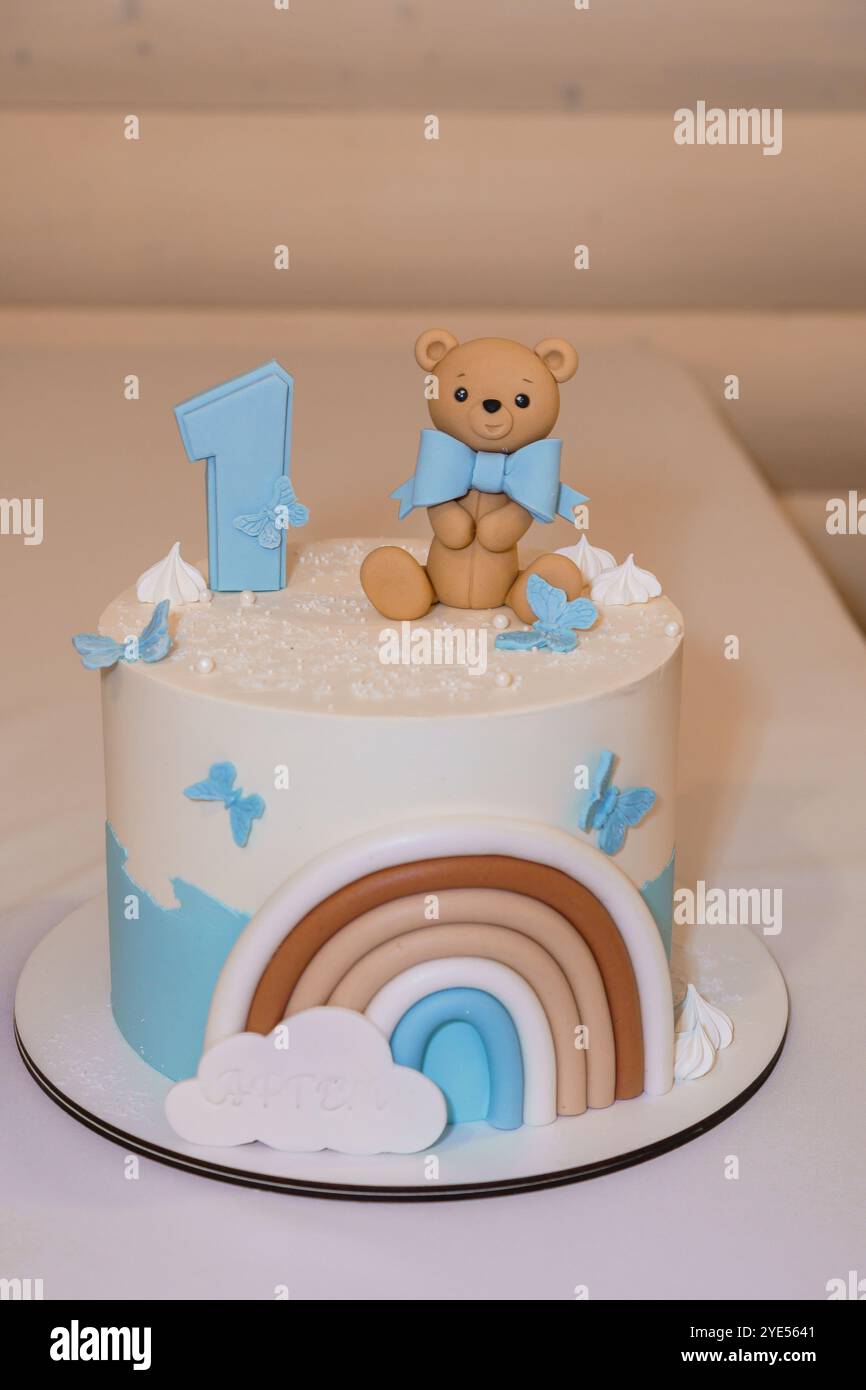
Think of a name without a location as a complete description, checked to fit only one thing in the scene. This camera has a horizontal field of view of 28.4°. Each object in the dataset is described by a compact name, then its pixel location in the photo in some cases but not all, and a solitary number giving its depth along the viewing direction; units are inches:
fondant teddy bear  47.6
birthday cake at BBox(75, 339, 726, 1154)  42.5
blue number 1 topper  49.7
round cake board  42.9
